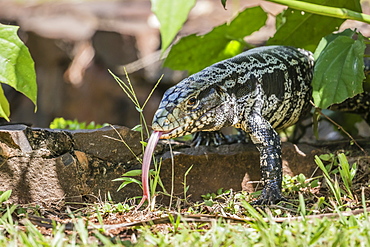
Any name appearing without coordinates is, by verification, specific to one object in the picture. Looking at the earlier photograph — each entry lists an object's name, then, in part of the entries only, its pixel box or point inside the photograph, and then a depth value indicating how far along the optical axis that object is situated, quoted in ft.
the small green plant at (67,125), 27.24
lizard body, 18.92
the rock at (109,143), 20.40
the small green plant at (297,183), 20.52
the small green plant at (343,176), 18.00
